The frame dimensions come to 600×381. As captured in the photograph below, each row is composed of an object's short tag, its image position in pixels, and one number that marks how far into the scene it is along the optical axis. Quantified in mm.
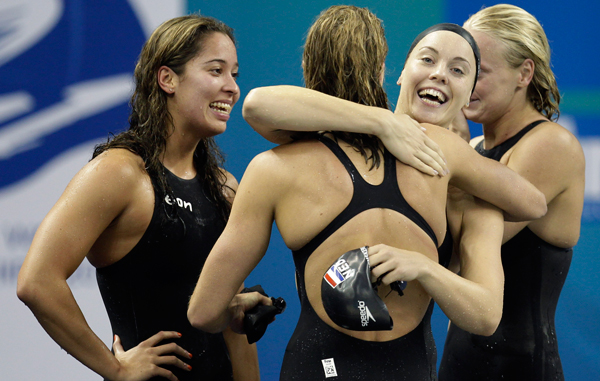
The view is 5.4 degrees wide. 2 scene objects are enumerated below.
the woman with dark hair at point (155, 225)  13638
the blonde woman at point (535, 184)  13807
